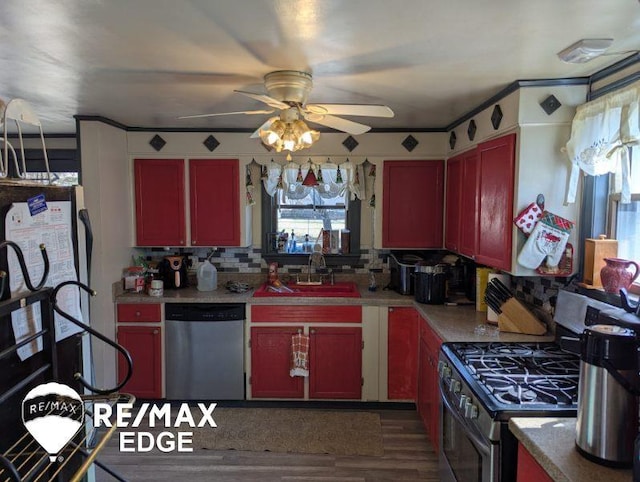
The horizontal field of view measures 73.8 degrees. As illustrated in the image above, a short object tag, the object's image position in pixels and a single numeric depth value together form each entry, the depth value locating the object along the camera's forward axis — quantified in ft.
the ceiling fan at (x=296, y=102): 6.74
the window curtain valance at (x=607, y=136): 5.88
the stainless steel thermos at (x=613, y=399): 4.00
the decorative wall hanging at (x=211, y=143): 11.93
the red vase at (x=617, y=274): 6.26
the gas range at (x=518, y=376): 5.27
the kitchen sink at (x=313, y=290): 11.55
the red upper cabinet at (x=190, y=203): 11.97
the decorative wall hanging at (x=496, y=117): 8.22
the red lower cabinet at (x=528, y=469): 4.41
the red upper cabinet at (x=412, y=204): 11.89
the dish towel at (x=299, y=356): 11.08
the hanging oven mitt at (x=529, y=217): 7.47
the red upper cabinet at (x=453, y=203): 10.58
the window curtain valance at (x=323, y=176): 12.05
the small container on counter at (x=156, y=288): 11.41
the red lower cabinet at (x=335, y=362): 11.21
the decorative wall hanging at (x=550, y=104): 7.39
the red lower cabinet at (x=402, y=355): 11.09
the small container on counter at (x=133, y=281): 11.76
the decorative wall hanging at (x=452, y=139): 11.10
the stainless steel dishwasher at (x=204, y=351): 11.16
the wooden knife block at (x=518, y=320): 8.08
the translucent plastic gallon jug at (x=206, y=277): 12.14
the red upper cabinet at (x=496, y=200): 7.80
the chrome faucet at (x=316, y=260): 12.81
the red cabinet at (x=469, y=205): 9.44
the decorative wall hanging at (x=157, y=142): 11.91
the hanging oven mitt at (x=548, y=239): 7.39
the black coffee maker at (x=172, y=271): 12.30
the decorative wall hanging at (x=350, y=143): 11.92
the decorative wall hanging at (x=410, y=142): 11.84
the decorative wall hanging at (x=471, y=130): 9.55
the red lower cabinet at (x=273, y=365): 11.25
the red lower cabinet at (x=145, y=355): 11.30
